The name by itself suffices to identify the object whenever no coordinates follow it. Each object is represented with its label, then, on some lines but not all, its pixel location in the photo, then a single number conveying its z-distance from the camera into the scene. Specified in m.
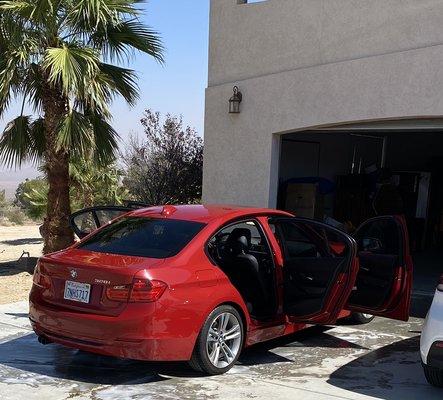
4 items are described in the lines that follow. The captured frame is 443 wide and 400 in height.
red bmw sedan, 5.38
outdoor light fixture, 11.58
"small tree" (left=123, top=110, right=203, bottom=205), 16.75
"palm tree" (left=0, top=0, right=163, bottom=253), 10.93
